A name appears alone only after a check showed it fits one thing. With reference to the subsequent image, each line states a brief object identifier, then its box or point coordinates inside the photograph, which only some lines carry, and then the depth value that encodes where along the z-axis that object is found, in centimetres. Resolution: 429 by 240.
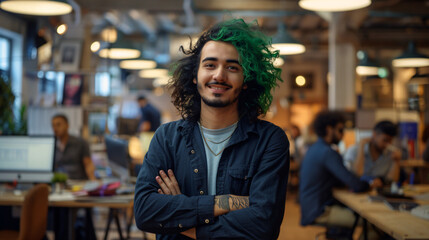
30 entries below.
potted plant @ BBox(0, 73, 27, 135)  534
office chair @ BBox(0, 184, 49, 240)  312
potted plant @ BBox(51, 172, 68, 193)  405
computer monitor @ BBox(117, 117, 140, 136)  783
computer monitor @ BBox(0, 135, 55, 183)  411
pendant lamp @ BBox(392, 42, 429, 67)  735
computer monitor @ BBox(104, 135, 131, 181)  411
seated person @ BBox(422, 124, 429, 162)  834
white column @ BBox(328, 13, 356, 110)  1030
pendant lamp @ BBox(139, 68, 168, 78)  1287
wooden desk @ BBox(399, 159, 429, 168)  768
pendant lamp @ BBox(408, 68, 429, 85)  781
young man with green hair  186
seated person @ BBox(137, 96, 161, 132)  996
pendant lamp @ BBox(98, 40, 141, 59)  718
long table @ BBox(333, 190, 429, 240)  262
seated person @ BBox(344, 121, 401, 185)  477
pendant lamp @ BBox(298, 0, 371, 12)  392
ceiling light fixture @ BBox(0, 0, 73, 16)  396
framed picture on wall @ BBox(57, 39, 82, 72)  601
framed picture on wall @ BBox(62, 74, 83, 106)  619
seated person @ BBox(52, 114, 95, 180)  507
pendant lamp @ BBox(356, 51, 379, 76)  886
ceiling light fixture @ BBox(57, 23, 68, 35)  383
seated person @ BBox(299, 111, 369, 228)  418
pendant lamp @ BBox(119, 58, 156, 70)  919
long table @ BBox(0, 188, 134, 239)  357
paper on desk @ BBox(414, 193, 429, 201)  399
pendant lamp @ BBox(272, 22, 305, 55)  575
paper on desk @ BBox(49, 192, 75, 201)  368
